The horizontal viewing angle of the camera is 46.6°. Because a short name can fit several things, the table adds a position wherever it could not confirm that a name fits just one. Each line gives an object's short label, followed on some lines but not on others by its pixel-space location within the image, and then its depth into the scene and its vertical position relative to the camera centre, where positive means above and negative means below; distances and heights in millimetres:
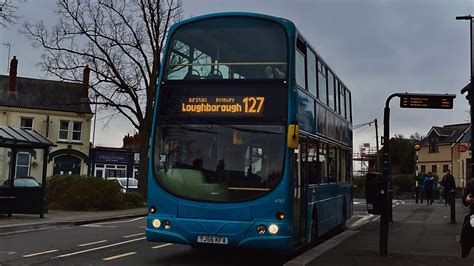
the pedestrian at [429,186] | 30477 +298
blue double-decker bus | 9023 +845
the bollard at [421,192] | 33534 -82
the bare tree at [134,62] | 30188 +6708
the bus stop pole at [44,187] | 19125 -164
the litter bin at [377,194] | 10117 -77
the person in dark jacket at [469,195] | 7336 -36
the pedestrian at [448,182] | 25897 +472
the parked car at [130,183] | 40750 +102
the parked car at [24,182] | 21616 -1
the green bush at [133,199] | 26448 -721
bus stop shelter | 18641 -296
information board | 10609 +1746
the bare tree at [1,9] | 19938 +6184
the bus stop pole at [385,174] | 10055 +321
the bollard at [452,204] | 17281 -400
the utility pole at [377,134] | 58156 +5945
